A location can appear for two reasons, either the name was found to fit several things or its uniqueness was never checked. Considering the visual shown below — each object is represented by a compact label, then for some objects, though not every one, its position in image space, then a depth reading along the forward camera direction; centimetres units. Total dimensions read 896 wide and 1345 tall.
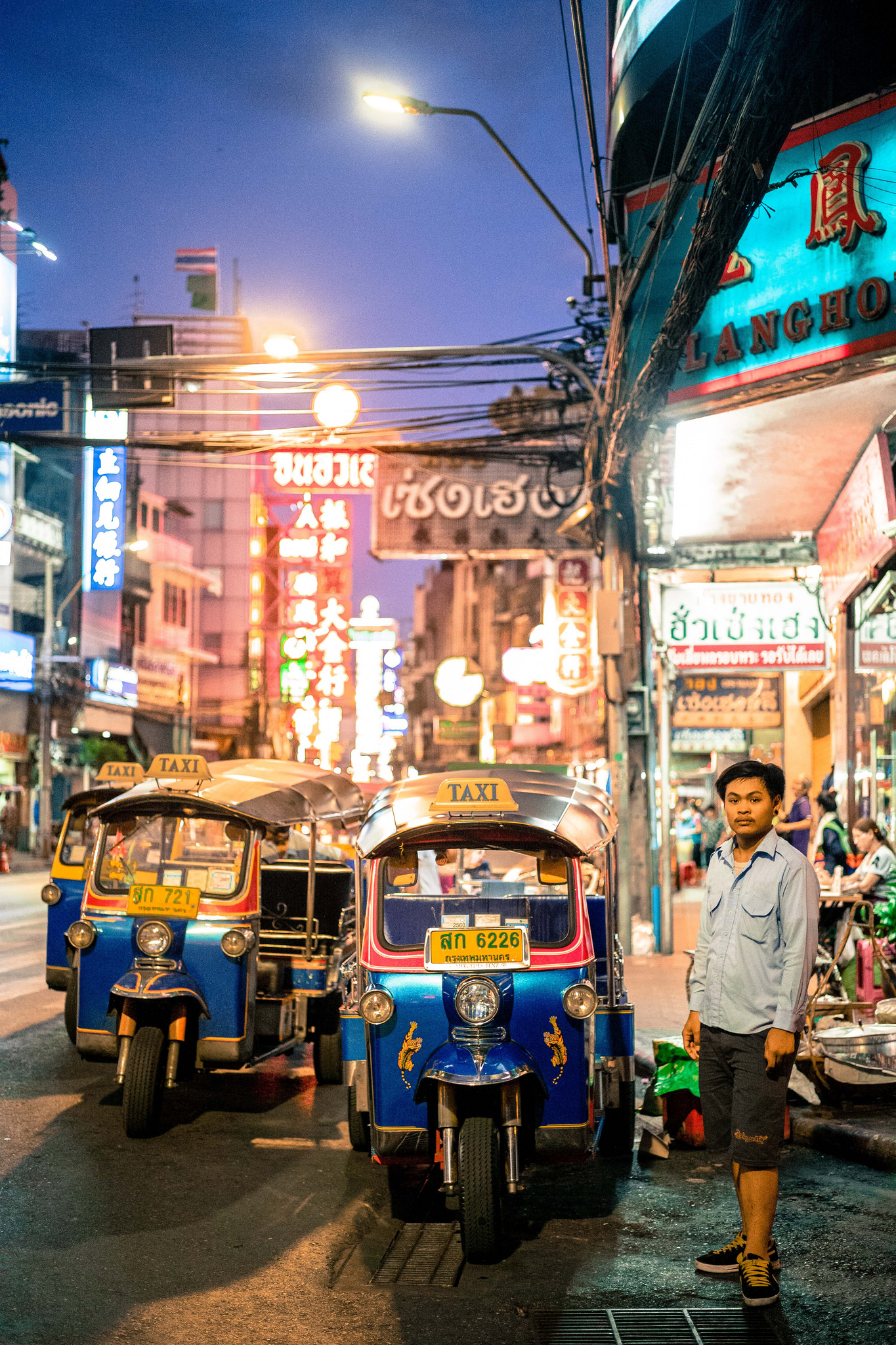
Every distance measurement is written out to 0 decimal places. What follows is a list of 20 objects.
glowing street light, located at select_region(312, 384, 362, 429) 1828
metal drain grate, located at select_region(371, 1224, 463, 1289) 527
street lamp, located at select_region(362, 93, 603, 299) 1109
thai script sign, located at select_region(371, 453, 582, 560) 2341
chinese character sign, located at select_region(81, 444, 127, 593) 3562
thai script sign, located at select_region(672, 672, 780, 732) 2122
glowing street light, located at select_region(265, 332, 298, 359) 1631
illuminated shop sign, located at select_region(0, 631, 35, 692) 4053
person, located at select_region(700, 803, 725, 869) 2488
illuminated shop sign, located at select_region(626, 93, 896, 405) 985
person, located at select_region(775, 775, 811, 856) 1517
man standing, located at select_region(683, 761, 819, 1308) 488
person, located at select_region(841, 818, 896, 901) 1057
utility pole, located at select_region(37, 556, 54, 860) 3784
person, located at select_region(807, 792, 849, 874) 1312
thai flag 8888
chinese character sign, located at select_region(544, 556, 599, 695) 2794
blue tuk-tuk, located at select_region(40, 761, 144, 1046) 1013
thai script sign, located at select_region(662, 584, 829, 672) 1559
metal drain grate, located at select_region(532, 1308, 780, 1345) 458
